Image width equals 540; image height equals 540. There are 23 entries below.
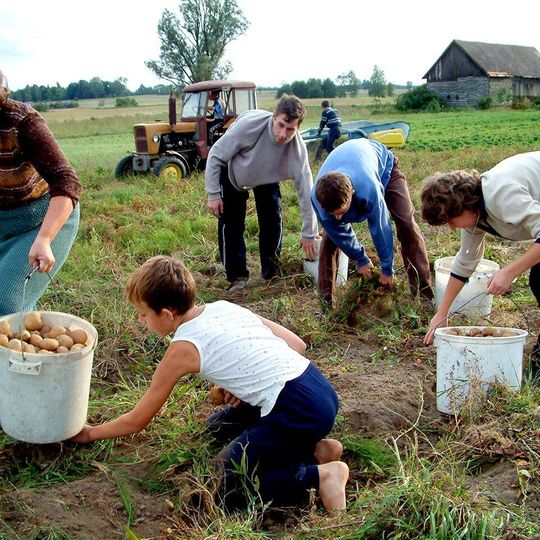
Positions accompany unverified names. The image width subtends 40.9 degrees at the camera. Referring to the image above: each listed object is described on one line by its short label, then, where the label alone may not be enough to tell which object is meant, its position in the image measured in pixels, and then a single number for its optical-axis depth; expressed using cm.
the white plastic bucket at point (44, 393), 279
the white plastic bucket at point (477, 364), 332
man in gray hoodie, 544
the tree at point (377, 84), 6894
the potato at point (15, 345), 283
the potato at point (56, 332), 300
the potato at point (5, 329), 295
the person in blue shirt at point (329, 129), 1454
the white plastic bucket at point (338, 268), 535
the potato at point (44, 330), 305
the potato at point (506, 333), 348
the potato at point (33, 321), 305
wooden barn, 4597
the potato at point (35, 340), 292
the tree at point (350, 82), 7625
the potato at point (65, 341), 294
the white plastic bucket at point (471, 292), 460
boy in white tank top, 270
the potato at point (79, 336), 299
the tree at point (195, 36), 5512
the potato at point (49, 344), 289
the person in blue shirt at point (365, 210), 419
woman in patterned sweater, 310
